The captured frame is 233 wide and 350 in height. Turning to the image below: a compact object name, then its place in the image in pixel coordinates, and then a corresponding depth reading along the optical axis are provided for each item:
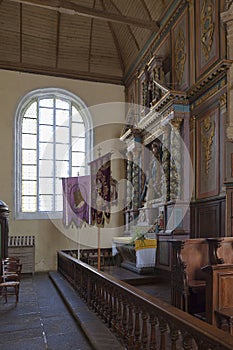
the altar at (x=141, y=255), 7.32
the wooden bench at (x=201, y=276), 3.62
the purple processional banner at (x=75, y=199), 9.61
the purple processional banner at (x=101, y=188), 7.16
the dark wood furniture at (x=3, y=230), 7.06
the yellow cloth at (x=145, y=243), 7.27
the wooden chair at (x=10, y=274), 6.19
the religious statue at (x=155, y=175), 8.65
